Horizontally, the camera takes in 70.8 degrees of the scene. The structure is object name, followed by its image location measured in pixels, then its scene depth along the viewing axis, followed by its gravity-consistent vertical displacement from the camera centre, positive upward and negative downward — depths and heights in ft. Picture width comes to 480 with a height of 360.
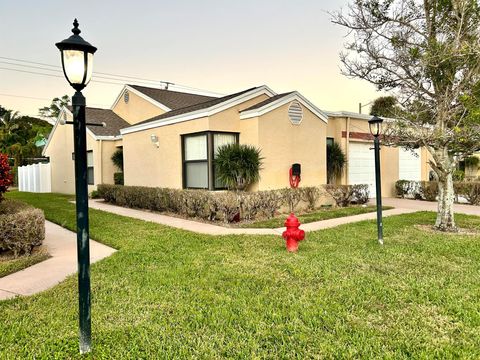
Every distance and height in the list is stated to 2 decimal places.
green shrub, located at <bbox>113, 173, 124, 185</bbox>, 57.21 -0.28
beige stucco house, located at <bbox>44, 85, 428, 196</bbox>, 36.22 +4.33
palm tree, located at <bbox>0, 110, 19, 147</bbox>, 123.91 +22.06
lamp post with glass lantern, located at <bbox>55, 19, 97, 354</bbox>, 9.77 +0.67
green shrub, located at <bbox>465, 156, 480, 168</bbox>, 82.69 +2.59
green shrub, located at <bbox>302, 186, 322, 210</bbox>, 38.29 -2.37
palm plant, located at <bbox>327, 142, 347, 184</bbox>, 47.96 +1.90
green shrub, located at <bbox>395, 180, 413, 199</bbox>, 54.90 -2.40
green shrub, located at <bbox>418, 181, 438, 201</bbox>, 49.96 -2.55
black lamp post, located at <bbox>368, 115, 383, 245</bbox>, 23.07 +2.01
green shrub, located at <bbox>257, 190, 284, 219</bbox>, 33.32 -2.67
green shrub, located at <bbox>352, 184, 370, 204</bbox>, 44.27 -2.56
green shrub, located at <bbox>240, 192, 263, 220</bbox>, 31.99 -2.79
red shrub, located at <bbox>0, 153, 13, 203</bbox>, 22.35 +0.27
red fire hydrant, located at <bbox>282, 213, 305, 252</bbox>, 20.40 -3.59
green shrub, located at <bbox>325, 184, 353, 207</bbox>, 41.34 -2.33
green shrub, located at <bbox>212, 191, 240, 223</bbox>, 31.04 -2.68
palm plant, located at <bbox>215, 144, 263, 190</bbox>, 33.96 +1.08
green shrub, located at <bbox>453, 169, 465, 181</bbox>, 56.44 -0.67
